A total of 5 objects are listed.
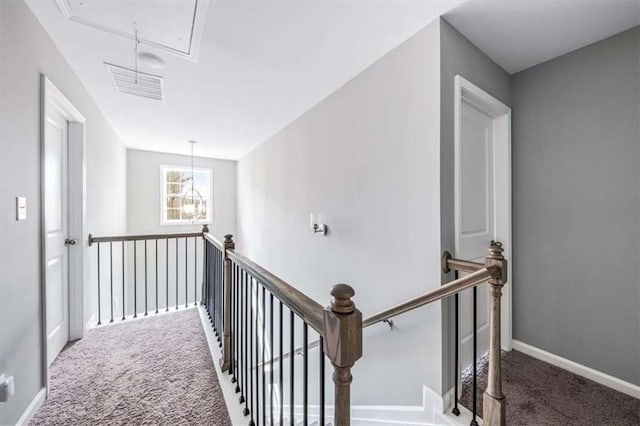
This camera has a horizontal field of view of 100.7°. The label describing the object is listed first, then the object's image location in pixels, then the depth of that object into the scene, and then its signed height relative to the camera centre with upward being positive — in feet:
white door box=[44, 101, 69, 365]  6.64 -0.40
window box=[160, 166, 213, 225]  17.96 +1.26
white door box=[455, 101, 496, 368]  6.34 +0.15
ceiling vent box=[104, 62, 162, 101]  7.50 +4.01
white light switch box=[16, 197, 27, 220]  4.71 +0.12
